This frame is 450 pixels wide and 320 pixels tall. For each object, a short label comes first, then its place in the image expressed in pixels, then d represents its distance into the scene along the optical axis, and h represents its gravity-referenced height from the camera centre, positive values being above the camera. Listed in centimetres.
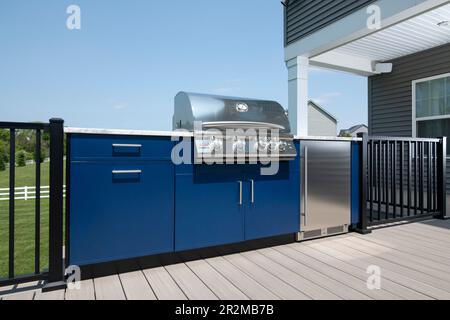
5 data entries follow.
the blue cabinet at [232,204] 205 -35
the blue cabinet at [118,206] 172 -30
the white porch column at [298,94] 493 +124
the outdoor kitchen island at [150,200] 173 -28
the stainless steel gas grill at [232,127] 210 +29
